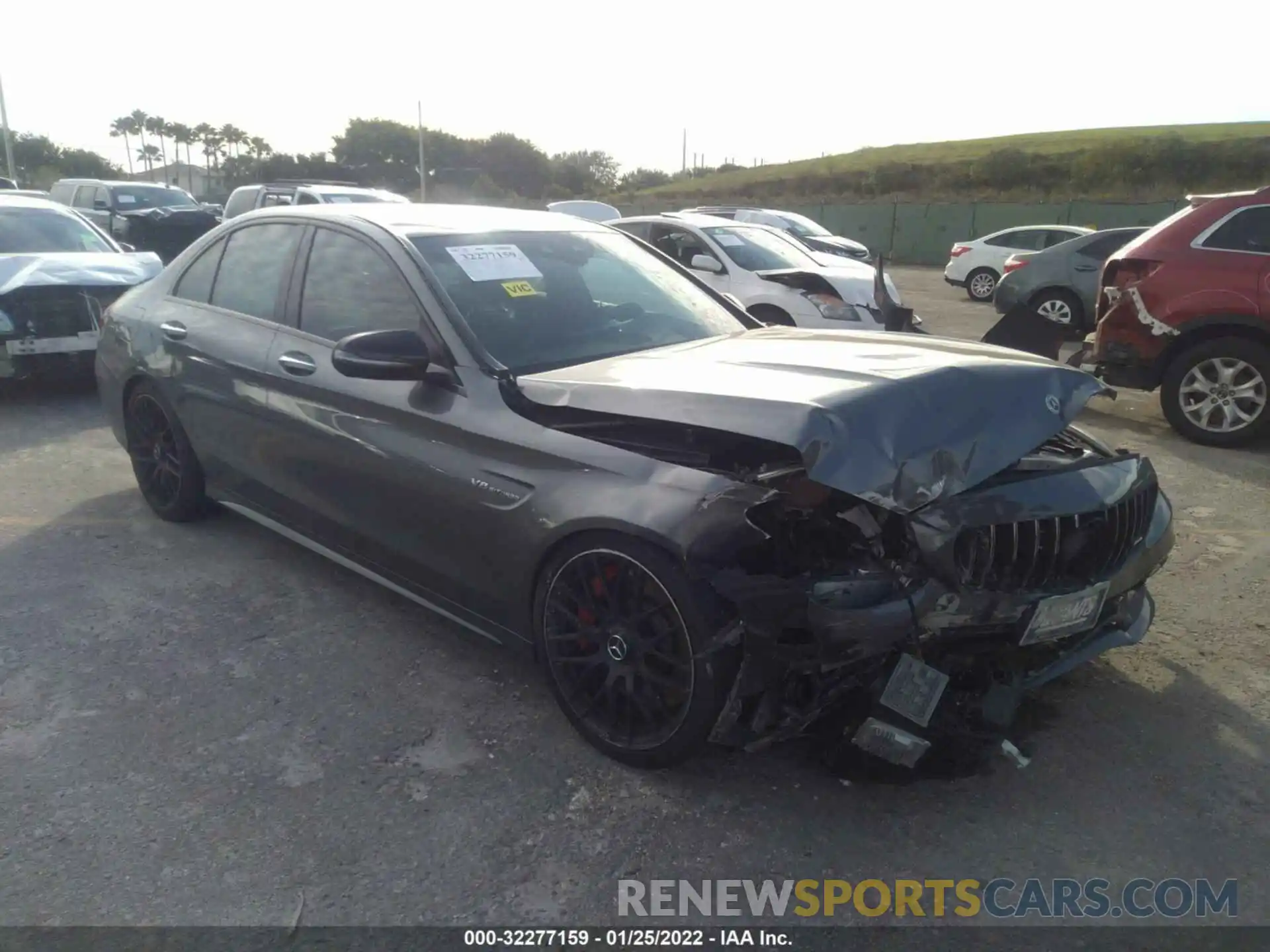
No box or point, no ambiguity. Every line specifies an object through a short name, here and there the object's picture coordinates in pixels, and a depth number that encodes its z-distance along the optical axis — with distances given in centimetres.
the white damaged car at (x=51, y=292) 731
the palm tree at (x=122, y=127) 9338
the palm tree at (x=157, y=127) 9294
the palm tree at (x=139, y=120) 9319
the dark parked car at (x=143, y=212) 1416
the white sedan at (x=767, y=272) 921
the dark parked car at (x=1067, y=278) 1173
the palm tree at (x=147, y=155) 9519
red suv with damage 648
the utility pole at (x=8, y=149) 3438
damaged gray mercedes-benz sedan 261
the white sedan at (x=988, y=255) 1709
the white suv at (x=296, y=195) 1477
